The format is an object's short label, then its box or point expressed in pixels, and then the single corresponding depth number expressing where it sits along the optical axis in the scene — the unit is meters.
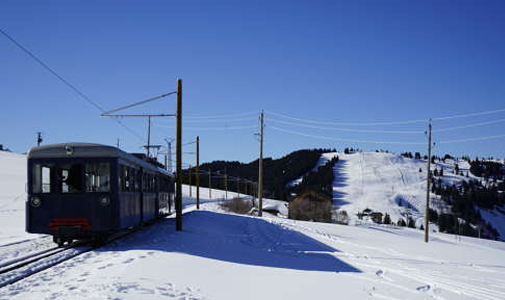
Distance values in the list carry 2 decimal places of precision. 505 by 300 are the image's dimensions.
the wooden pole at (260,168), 35.95
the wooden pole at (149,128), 38.04
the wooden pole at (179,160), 17.98
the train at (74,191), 13.59
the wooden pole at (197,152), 40.47
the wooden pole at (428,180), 37.07
